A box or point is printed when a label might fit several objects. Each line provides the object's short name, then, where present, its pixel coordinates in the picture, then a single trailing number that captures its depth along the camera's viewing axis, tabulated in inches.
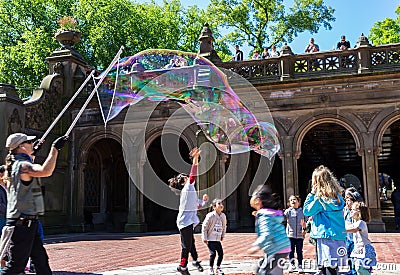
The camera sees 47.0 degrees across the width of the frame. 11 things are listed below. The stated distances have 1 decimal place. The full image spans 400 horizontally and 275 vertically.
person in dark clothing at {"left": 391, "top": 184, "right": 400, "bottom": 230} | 738.7
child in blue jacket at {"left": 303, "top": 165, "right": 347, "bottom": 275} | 224.2
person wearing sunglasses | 183.6
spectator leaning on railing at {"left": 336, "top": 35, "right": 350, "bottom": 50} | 737.0
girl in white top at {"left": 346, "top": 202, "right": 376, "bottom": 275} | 245.0
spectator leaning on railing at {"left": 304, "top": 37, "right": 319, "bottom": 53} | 751.1
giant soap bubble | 406.9
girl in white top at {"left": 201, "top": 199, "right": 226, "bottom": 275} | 303.4
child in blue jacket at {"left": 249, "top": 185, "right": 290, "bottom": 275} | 189.3
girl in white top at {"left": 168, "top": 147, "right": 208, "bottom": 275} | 279.7
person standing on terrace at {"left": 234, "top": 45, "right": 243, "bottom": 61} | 816.3
